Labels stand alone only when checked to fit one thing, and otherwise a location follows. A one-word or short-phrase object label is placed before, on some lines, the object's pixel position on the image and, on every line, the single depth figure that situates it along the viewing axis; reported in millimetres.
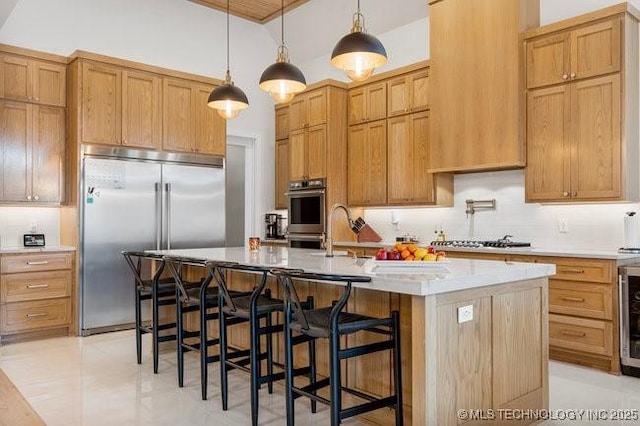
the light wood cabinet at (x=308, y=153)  6371
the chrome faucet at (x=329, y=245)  3599
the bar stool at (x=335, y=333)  2299
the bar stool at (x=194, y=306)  3307
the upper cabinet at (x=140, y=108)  5215
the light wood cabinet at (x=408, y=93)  5578
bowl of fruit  2586
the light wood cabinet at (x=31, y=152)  4984
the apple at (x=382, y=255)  2720
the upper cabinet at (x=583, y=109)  4074
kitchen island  2260
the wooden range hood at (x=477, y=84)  4668
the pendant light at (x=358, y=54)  3031
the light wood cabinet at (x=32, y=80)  4980
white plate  2561
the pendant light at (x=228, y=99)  4047
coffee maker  7230
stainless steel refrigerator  5180
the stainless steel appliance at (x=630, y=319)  3742
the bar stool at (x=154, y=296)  3893
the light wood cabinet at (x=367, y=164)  6016
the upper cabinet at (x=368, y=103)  6023
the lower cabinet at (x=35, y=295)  4742
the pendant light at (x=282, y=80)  3619
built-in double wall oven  6344
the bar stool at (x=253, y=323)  2842
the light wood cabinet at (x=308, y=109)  6370
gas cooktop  4660
